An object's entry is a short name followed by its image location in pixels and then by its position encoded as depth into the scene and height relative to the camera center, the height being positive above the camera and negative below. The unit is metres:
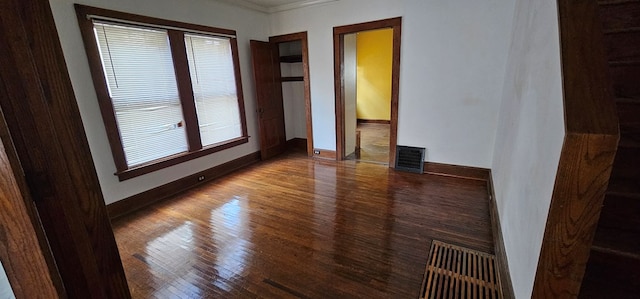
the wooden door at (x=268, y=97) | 4.26 -0.15
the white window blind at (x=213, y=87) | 3.51 +0.05
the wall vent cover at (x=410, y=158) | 3.74 -1.08
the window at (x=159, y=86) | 2.64 +0.08
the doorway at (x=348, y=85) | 3.60 -0.03
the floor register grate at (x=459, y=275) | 1.69 -1.31
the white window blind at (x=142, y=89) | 2.68 +0.05
